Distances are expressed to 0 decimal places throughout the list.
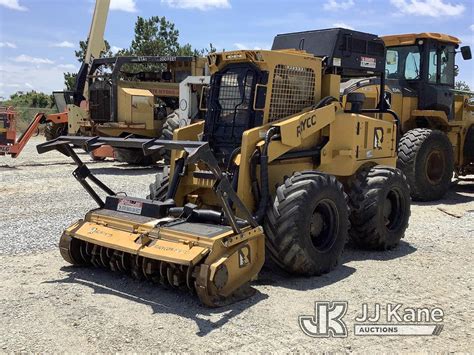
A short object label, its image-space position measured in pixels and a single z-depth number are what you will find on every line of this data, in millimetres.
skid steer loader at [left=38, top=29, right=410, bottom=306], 4703
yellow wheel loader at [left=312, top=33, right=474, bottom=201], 10086
